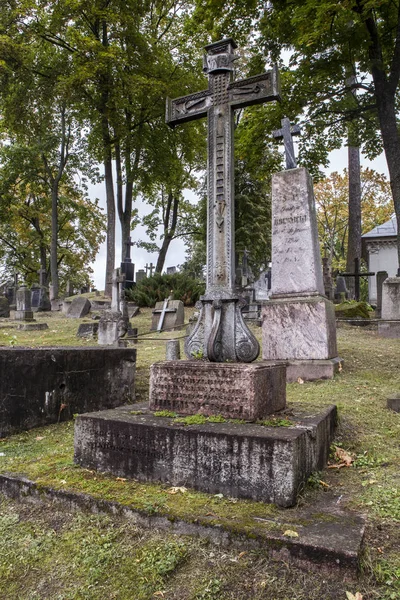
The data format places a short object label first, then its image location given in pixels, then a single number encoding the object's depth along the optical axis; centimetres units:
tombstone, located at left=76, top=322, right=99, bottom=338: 1347
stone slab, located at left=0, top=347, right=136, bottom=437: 479
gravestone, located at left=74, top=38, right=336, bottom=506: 273
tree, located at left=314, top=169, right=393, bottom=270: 3419
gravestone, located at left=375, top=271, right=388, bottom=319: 1380
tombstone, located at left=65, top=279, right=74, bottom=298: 2991
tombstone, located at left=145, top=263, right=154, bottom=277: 2680
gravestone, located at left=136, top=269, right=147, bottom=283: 2489
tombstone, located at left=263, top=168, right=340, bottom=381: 669
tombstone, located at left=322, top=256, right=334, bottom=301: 1684
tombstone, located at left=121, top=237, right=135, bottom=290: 2277
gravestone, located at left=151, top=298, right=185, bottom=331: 1412
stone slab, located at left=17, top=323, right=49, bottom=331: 1617
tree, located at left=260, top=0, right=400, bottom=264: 1058
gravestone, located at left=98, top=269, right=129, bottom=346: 1209
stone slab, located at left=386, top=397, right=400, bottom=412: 490
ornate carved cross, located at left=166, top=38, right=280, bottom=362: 401
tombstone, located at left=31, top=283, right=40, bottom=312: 2356
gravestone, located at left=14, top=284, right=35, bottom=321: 1902
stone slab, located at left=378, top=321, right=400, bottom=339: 1116
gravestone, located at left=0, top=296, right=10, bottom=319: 2223
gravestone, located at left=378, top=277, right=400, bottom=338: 1120
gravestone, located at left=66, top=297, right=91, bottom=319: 1969
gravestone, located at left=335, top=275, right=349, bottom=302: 2073
